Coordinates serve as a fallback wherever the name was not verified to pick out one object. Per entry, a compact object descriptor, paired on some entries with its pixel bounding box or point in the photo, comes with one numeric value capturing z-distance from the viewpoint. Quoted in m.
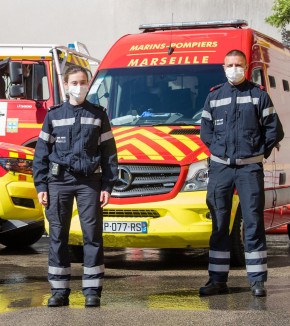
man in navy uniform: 9.66
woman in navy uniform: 8.98
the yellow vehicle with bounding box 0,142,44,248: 13.06
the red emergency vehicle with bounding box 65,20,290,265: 11.80
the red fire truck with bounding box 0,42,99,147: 18.03
